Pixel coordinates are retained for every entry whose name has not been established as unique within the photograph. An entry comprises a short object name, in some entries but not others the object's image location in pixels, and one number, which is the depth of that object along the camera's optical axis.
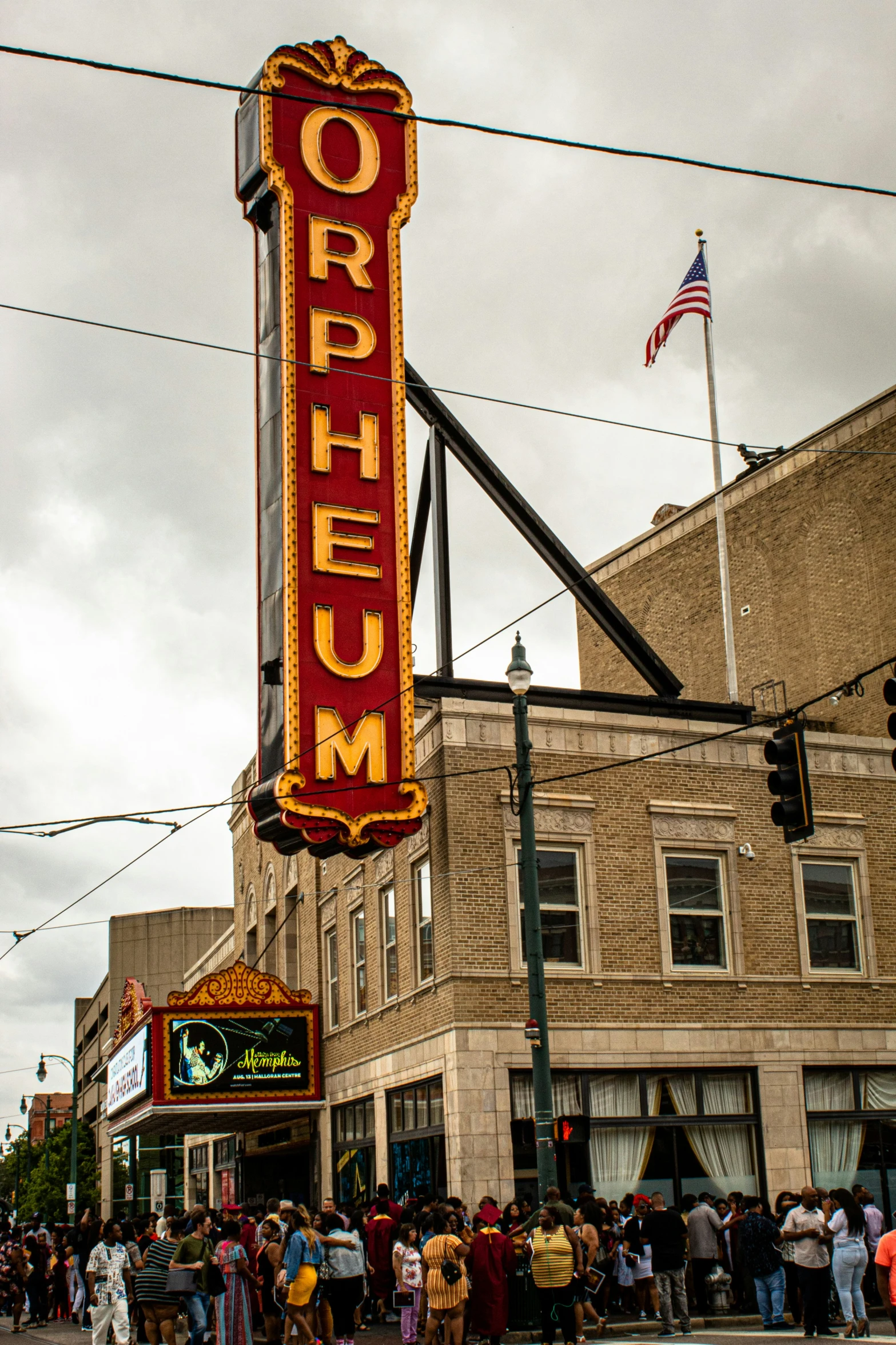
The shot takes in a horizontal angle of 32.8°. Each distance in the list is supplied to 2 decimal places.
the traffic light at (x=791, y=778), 17.53
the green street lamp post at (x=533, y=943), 18.55
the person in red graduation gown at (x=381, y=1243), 21.80
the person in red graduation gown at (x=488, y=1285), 17.48
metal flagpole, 30.70
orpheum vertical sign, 23.92
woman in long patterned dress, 17.33
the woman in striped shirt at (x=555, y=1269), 16.59
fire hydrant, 21.73
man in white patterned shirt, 20.09
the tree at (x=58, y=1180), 83.31
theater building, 24.27
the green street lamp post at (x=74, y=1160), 63.24
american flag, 31.59
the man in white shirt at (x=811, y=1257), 17.70
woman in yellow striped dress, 16.86
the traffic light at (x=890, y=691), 15.36
